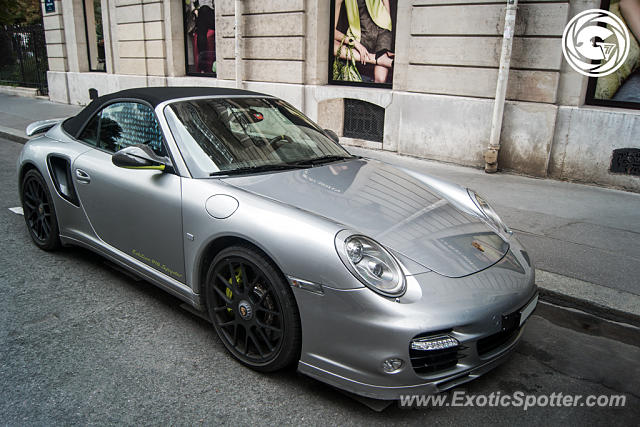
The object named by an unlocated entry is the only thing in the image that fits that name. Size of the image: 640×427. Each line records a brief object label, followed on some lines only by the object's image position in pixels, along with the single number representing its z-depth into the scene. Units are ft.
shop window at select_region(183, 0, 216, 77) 42.19
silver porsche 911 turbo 7.93
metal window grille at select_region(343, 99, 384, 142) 30.83
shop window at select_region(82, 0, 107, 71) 53.26
